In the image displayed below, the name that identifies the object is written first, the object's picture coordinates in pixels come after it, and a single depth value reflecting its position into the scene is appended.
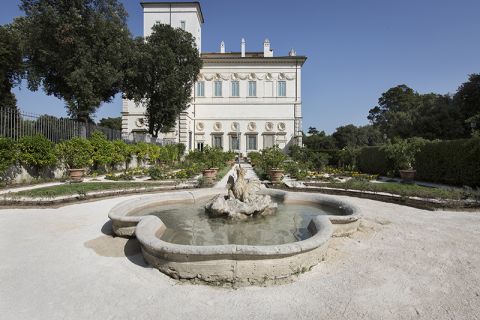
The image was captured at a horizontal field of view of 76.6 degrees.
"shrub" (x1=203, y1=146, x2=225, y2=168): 15.01
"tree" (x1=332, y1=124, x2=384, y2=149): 64.00
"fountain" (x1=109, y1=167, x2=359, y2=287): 3.21
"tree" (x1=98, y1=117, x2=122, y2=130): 68.62
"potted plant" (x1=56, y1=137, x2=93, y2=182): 12.55
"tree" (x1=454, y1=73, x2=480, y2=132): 28.02
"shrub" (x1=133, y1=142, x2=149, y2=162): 20.39
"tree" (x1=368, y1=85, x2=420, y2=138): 52.03
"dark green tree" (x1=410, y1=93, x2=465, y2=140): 27.11
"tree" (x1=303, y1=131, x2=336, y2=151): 57.09
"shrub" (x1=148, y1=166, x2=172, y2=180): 13.48
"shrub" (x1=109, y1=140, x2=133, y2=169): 17.17
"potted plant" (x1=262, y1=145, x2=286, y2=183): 12.51
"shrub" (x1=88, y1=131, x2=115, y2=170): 15.51
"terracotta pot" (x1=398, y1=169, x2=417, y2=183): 13.24
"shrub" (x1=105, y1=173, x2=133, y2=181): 13.16
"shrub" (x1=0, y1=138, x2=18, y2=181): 10.16
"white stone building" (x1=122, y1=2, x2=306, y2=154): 39.25
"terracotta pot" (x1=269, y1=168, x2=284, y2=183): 12.47
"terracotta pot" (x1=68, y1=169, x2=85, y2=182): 12.24
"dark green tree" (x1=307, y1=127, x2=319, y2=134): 76.35
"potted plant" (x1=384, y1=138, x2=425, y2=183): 13.39
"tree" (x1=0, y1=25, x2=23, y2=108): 20.58
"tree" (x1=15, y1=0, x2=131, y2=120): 15.88
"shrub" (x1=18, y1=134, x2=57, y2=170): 11.20
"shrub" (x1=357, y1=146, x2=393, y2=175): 17.31
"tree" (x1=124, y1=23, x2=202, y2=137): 23.01
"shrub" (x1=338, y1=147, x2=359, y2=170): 21.86
